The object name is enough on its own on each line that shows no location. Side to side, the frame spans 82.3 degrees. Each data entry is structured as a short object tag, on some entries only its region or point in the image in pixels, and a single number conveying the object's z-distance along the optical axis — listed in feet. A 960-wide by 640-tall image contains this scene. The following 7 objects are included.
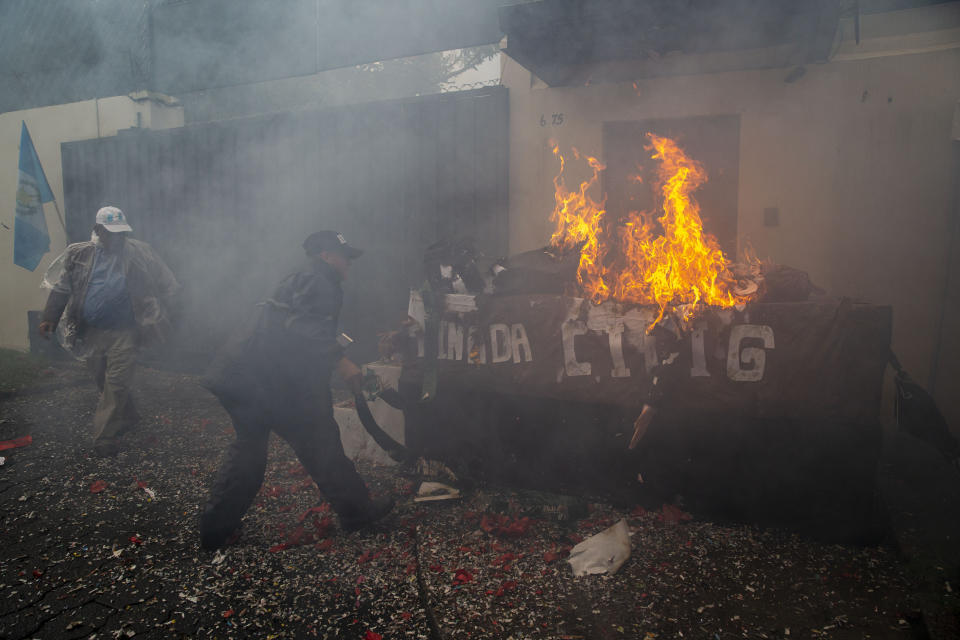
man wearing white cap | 16.75
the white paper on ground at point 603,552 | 10.25
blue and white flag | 26.71
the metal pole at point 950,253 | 16.20
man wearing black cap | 11.13
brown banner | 10.83
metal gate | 21.15
